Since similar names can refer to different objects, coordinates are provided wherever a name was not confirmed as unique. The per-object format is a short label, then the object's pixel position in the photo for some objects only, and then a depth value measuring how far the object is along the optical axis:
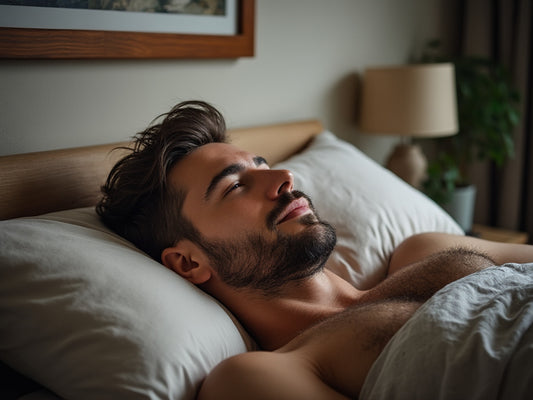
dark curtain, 3.08
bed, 0.99
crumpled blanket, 0.83
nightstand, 2.55
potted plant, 2.76
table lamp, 2.39
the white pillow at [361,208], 1.60
